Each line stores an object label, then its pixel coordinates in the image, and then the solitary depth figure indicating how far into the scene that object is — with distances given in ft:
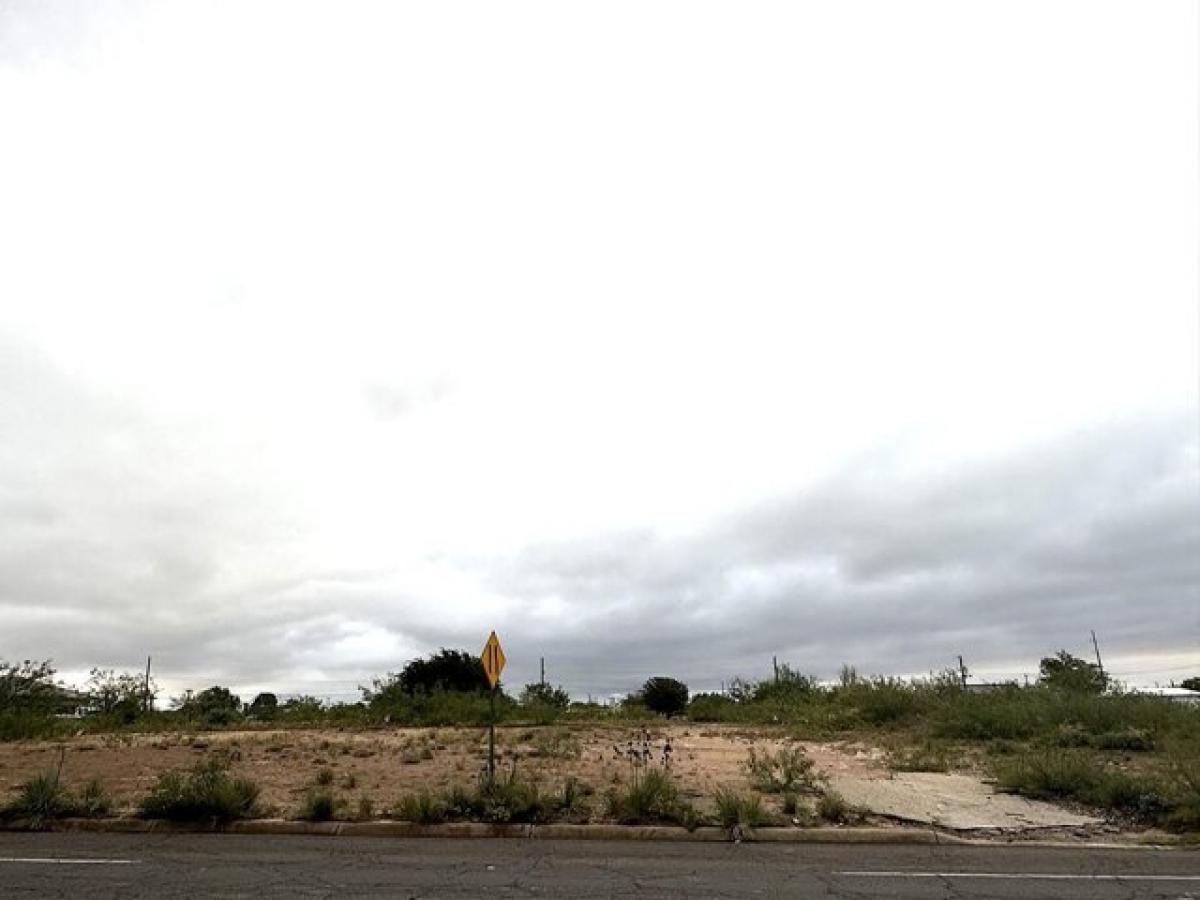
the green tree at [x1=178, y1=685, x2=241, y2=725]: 111.86
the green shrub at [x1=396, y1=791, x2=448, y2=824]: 43.19
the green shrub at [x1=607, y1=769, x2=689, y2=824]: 42.88
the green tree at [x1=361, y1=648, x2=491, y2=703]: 131.15
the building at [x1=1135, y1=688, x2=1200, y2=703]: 81.55
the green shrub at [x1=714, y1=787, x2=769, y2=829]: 41.88
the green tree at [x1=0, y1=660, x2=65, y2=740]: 91.50
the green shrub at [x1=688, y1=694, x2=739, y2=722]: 111.85
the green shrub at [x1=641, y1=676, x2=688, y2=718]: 163.63
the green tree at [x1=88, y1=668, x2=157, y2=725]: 117.91
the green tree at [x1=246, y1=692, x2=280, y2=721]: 119.19
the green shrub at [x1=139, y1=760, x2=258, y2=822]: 44.14
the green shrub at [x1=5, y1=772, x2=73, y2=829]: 45.09
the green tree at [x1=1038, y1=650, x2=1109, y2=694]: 95.40
